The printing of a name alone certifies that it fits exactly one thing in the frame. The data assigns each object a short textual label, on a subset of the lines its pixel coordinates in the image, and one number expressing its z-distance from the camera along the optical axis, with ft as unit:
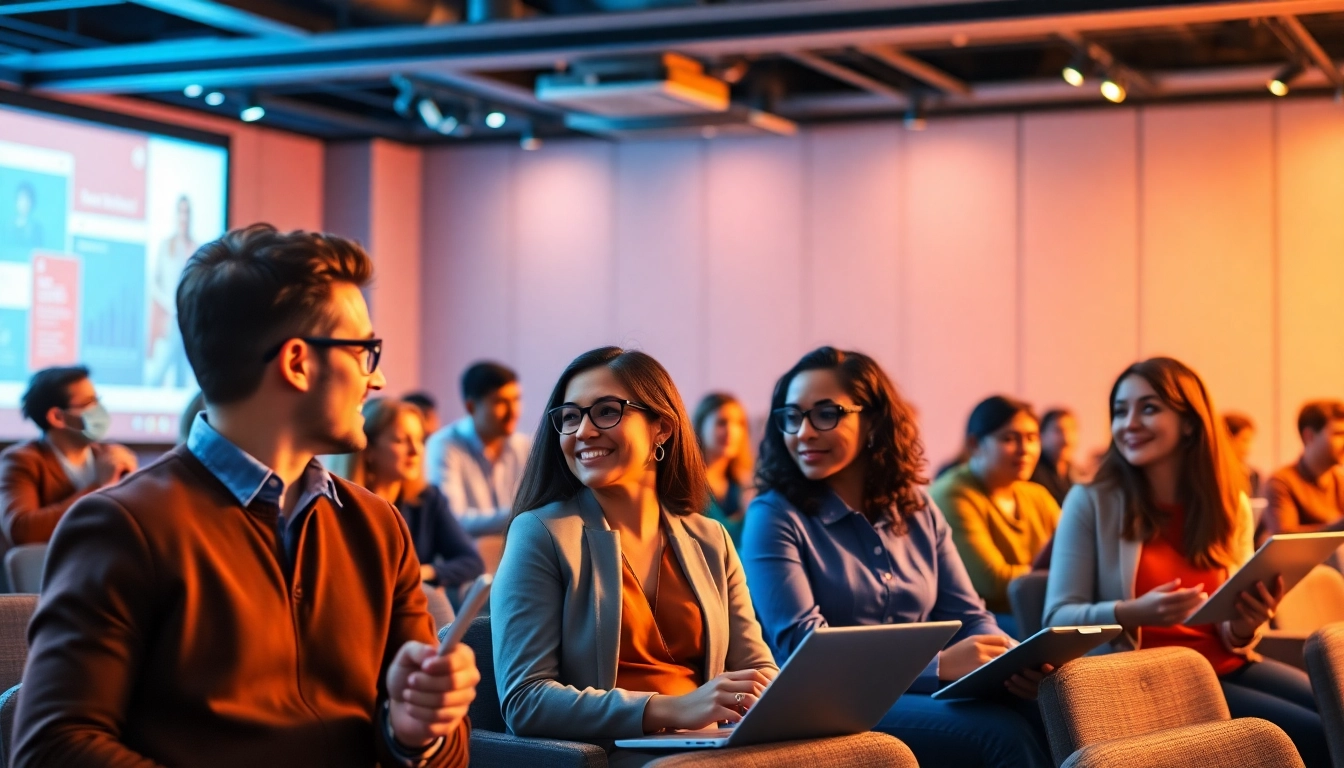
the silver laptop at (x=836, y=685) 7.04
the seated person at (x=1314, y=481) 21.35
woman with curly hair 11.11
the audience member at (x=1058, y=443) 22.94
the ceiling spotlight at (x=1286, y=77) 25.86
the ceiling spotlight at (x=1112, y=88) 26.35
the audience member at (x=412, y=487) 16.66
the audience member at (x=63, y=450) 17.70
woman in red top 12.75
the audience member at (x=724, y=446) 22.89
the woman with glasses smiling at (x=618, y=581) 8.59
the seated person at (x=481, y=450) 22.81
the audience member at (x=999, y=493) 16.38
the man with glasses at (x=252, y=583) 5.46
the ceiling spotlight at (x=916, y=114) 29.91
